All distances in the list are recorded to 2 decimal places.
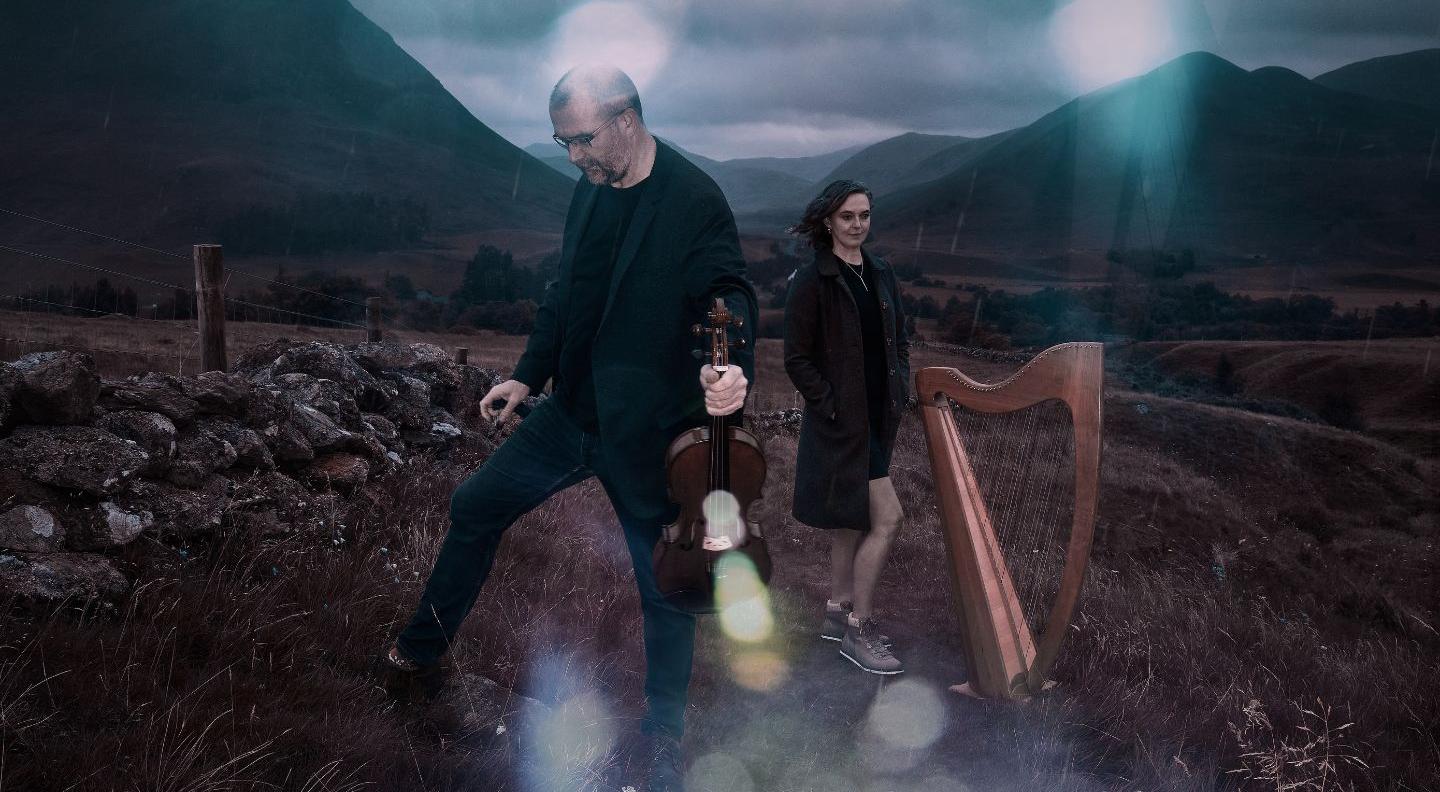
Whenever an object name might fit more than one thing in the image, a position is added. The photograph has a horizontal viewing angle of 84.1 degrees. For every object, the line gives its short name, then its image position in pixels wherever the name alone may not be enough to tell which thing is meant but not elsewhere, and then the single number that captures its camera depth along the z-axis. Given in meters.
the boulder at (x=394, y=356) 6.18
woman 3.82
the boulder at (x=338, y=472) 4.11
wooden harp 2.77
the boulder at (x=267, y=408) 3.96
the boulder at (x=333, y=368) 5.38
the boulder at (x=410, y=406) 5.80
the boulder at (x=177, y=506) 3.08
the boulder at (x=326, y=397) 4.77
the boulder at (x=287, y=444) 3.98
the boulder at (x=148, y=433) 3.25
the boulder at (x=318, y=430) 4.26
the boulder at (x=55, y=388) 3.02
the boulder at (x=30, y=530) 2.64
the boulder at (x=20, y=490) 2.76
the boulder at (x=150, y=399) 3.41
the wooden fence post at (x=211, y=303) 5.71
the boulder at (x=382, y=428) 5.33
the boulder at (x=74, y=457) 2.87
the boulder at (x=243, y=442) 3.70
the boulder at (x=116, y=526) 2.86
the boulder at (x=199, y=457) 3.34
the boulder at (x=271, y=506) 3.42
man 2.39
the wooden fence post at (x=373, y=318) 9.21
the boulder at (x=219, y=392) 3.73
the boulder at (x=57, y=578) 2.48
